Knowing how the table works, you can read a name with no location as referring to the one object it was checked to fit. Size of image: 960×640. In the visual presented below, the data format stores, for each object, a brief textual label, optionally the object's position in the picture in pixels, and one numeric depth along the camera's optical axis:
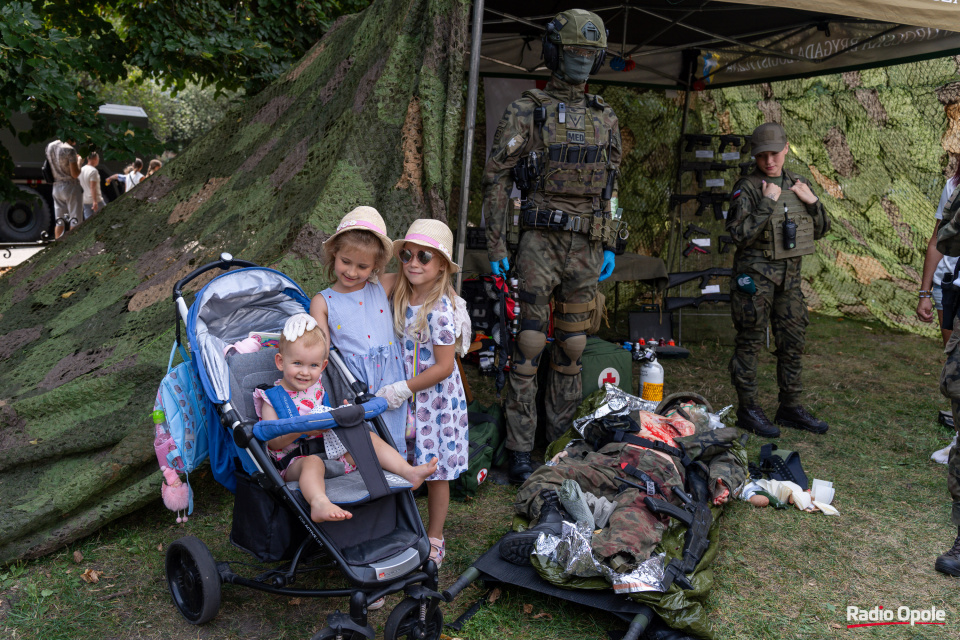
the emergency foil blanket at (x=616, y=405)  4.20
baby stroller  2.56
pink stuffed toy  2.87
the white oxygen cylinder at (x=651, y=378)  5.29
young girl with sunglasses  3.28
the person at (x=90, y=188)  12.75
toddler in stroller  2.78
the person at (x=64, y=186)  12.20
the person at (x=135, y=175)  14.34
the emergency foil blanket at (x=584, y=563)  2.80
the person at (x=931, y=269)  4.92
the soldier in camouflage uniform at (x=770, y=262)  5.09
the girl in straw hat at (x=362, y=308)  3.17
